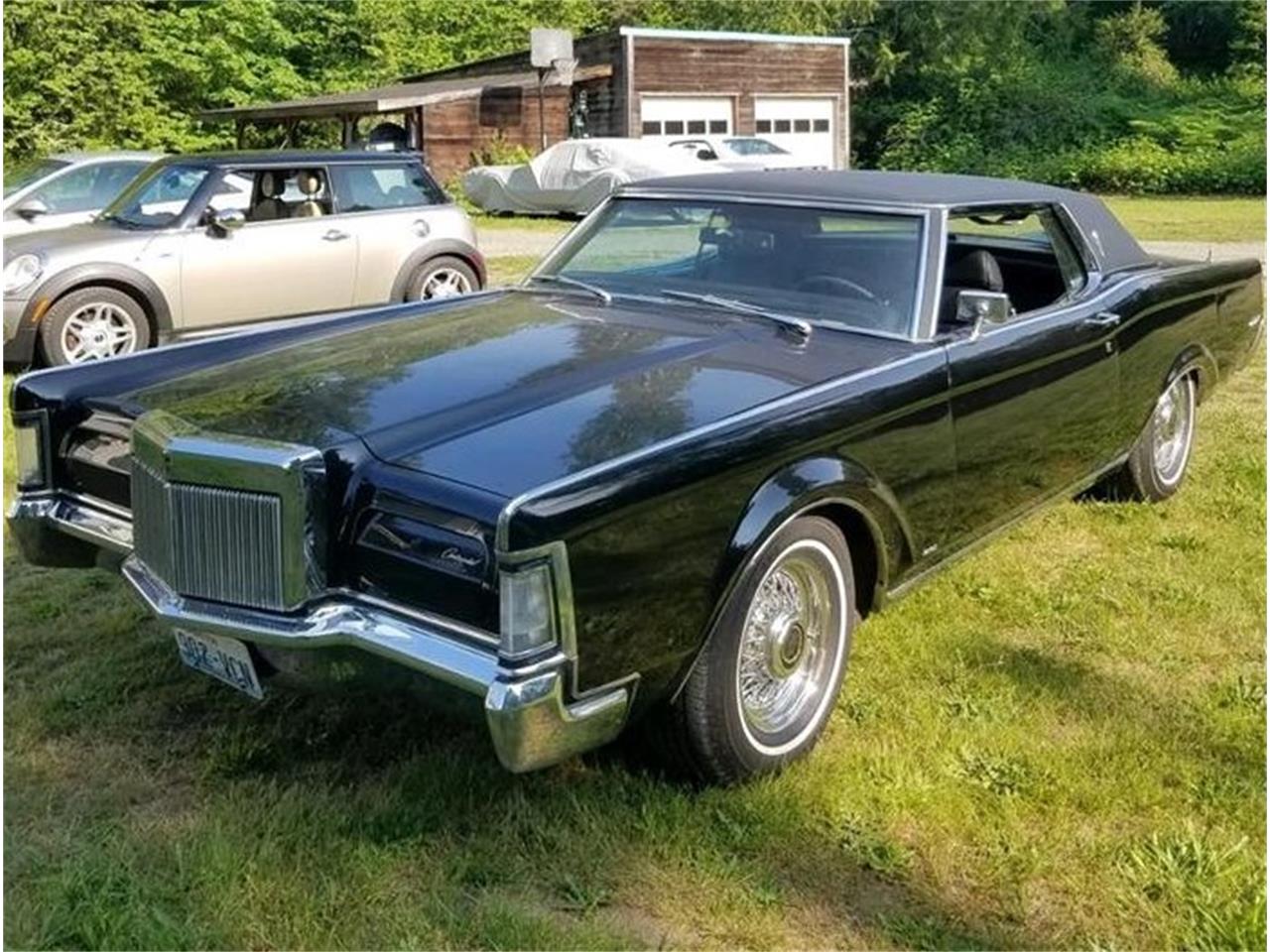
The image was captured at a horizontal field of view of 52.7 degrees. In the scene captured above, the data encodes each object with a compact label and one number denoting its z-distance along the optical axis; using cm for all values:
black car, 270
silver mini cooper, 809
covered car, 2109
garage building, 2634
